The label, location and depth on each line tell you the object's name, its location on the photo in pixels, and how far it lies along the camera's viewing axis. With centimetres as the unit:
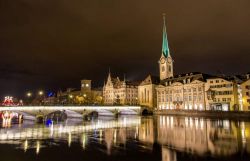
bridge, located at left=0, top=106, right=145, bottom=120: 6825
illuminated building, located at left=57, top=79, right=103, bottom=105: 17285
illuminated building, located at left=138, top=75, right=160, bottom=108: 12962
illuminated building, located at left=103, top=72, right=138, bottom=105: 15075
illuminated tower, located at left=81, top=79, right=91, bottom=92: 18795
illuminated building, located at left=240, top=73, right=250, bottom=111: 7762
